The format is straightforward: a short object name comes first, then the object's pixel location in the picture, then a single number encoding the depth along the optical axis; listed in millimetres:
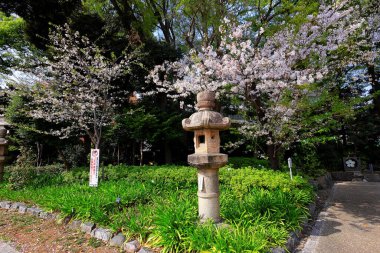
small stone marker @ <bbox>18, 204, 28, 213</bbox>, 6034
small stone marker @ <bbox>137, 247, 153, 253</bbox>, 3516
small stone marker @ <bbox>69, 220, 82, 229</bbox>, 4742
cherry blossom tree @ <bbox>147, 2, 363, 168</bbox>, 6227
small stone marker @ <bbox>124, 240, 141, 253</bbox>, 3693
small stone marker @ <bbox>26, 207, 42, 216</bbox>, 5673
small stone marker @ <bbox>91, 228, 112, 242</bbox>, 4137
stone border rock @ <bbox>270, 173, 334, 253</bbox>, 3446
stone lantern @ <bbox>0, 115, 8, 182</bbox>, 8891
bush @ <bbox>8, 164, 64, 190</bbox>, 7977
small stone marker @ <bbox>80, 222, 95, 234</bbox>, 4486
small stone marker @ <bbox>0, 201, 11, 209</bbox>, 6534
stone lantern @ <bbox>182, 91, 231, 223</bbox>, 3887
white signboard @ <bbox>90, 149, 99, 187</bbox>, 6242
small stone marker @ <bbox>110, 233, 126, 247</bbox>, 3921
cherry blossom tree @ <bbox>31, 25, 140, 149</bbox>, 8398
